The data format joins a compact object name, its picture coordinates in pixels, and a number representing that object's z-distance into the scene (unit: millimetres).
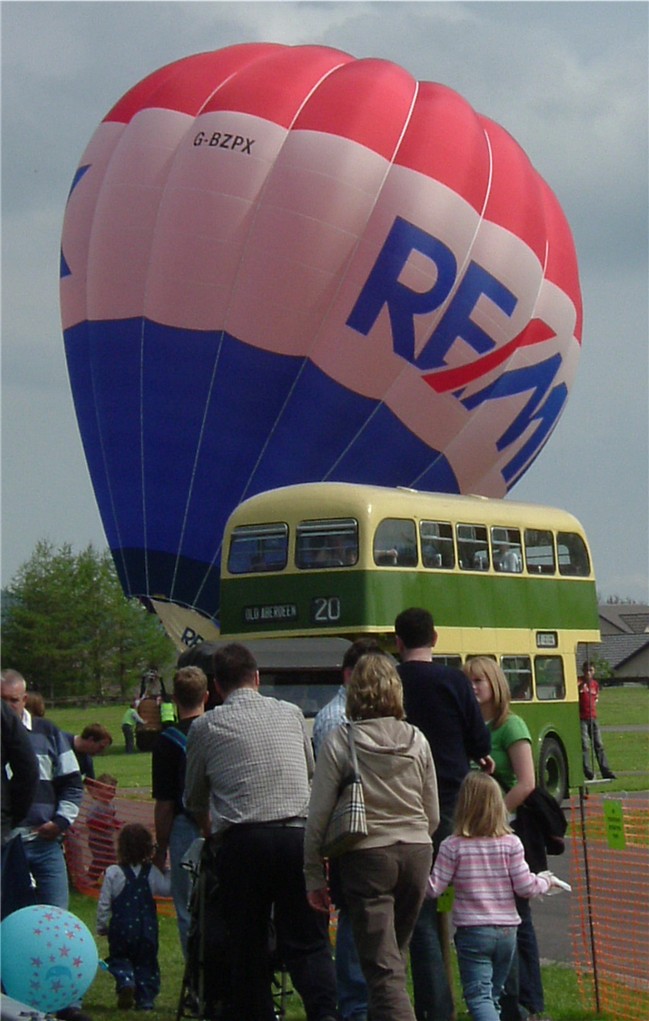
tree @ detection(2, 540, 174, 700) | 86375
